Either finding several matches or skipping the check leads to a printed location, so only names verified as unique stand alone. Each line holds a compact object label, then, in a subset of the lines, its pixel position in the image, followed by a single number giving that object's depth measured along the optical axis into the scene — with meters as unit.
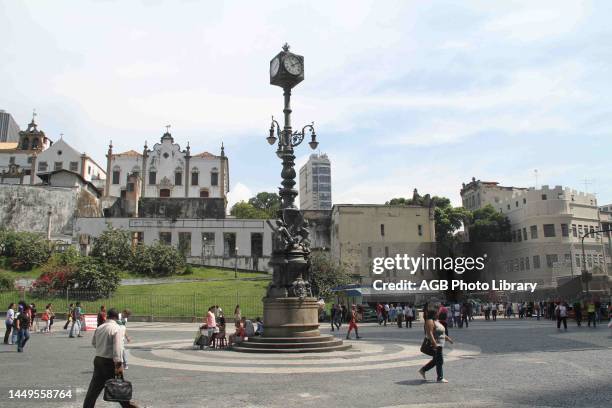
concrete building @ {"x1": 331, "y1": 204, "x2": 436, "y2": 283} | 57.19
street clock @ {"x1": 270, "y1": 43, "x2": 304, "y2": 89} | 18.47
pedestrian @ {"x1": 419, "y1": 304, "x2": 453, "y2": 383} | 10.03
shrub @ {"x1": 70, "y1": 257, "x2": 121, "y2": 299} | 36.38
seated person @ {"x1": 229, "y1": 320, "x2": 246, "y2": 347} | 16.81
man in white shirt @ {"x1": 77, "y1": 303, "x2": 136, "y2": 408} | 6.81
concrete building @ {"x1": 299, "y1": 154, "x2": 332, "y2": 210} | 162.00
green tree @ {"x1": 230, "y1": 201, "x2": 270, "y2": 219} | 84.28
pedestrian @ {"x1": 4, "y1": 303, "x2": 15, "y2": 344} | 17.84
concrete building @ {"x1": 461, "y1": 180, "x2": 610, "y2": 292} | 50.26
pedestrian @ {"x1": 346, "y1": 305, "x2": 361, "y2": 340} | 19.74
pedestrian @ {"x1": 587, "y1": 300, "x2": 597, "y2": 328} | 26.42
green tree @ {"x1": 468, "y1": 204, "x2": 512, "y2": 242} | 69.31
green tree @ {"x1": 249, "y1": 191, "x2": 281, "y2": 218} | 103.69
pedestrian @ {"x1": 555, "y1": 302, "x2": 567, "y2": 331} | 24.07
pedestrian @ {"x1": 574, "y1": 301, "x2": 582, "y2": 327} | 27.24
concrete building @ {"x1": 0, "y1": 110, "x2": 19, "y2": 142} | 129.75
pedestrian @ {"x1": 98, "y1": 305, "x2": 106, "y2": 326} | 19.05
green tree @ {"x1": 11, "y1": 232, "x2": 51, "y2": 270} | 46.59
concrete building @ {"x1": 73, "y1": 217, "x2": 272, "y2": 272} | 58.00
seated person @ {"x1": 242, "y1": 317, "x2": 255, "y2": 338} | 17.03
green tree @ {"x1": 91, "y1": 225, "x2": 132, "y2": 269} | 48.19
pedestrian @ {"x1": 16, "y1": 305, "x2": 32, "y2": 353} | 15.63
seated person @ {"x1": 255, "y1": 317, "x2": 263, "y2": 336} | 16.98
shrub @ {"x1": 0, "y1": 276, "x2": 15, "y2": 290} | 38.17
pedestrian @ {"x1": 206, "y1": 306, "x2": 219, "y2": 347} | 16.72
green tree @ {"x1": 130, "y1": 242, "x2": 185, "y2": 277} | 48.16
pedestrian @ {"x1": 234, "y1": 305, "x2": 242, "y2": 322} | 18.53
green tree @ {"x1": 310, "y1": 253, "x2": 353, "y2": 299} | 40.21
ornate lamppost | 15.71
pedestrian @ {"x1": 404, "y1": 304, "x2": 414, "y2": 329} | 28.40
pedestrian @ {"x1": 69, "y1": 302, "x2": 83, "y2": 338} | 22.08
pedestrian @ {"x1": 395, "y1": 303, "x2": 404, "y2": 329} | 28.52
